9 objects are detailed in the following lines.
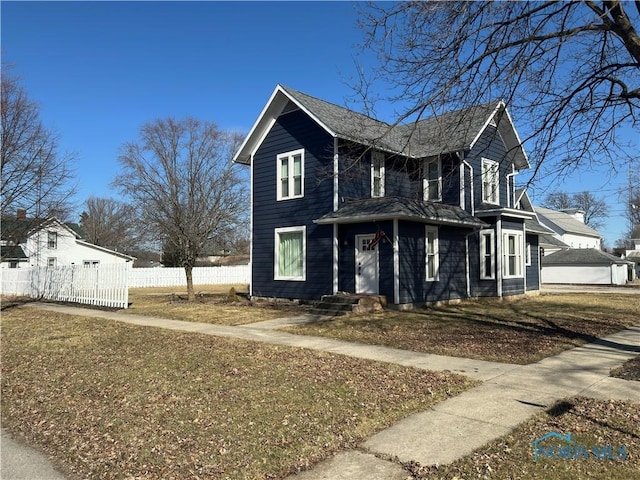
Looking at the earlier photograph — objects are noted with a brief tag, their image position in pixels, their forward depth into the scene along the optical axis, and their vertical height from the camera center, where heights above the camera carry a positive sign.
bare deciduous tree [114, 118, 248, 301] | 21.48 +3.31
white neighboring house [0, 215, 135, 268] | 42.56 +1.44
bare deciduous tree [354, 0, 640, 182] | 7.62 +3.74
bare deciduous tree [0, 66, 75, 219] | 15.49 +3.73
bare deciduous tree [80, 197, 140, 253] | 68.81 +6.99
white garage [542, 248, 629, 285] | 40.03 +0.11
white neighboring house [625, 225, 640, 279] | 60.06 +1.42
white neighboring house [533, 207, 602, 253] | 51.78 +4.75
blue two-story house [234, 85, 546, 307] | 16.38 +1.88
